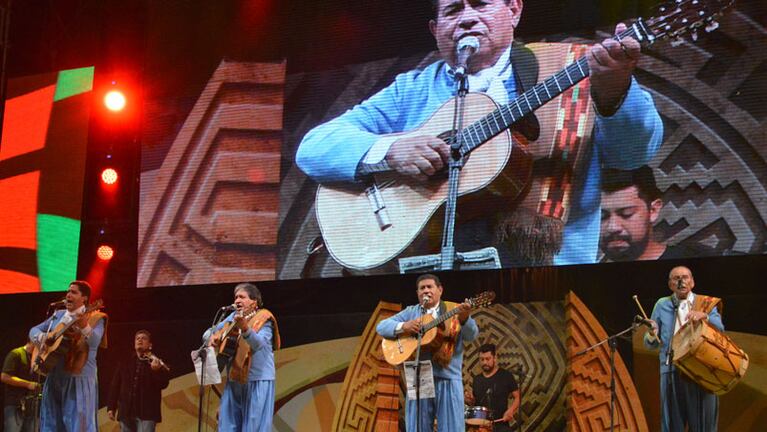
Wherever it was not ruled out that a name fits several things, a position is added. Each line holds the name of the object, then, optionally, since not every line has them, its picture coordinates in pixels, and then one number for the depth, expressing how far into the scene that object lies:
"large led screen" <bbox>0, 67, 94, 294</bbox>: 10.55
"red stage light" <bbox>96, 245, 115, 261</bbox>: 10.45
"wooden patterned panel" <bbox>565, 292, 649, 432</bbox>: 8.24
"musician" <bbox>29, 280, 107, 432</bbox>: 7.85
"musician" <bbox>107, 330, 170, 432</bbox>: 9.81
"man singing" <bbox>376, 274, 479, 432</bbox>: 6.93
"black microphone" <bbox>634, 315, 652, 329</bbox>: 6.86
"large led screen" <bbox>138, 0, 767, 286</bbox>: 8.25
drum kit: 8.04
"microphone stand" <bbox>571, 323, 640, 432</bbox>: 6.90
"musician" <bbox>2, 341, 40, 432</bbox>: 9.68
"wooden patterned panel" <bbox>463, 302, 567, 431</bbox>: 8.49
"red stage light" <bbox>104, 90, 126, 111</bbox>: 10.79
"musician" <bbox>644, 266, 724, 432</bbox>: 6.93
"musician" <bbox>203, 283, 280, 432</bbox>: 7.42
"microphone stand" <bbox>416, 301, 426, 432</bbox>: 6.73
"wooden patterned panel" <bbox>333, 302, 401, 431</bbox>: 9.03
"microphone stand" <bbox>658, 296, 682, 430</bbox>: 6.98
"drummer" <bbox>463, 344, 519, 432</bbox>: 8.45
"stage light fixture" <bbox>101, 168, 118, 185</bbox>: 10.66
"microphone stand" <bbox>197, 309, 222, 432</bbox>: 7.15
